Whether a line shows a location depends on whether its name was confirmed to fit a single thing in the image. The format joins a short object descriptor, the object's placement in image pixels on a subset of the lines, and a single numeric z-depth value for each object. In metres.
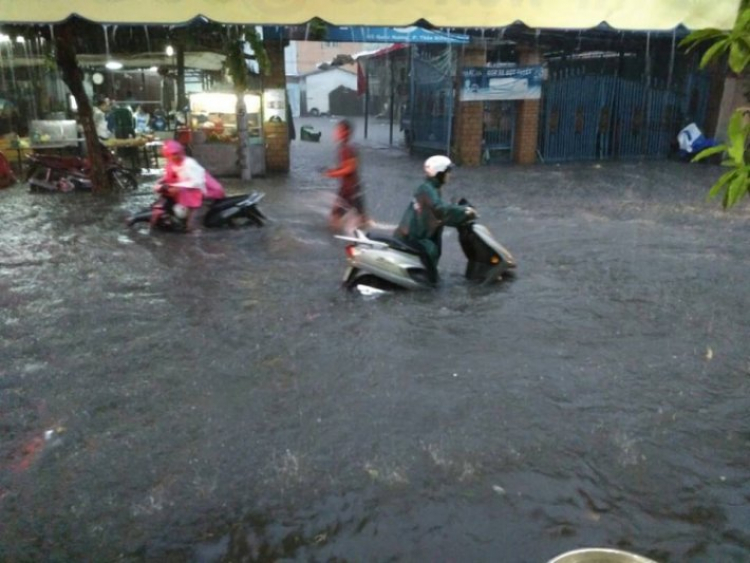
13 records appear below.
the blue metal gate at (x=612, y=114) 19.28
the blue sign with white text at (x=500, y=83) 17.73
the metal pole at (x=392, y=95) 24.20
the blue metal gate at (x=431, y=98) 18.59
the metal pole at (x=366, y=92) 25.76
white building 50.34
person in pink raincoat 9.76
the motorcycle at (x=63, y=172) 13.70
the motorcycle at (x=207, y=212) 9.98
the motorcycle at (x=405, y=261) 6.97
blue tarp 15.88
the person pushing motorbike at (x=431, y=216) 6.90
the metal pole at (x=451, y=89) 18.25
